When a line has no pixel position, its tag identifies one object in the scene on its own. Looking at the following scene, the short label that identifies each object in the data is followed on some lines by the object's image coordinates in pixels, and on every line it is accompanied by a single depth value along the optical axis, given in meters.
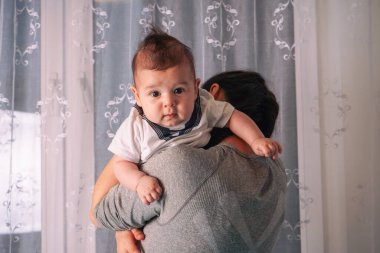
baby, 1.03
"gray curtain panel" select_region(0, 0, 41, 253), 2.10
